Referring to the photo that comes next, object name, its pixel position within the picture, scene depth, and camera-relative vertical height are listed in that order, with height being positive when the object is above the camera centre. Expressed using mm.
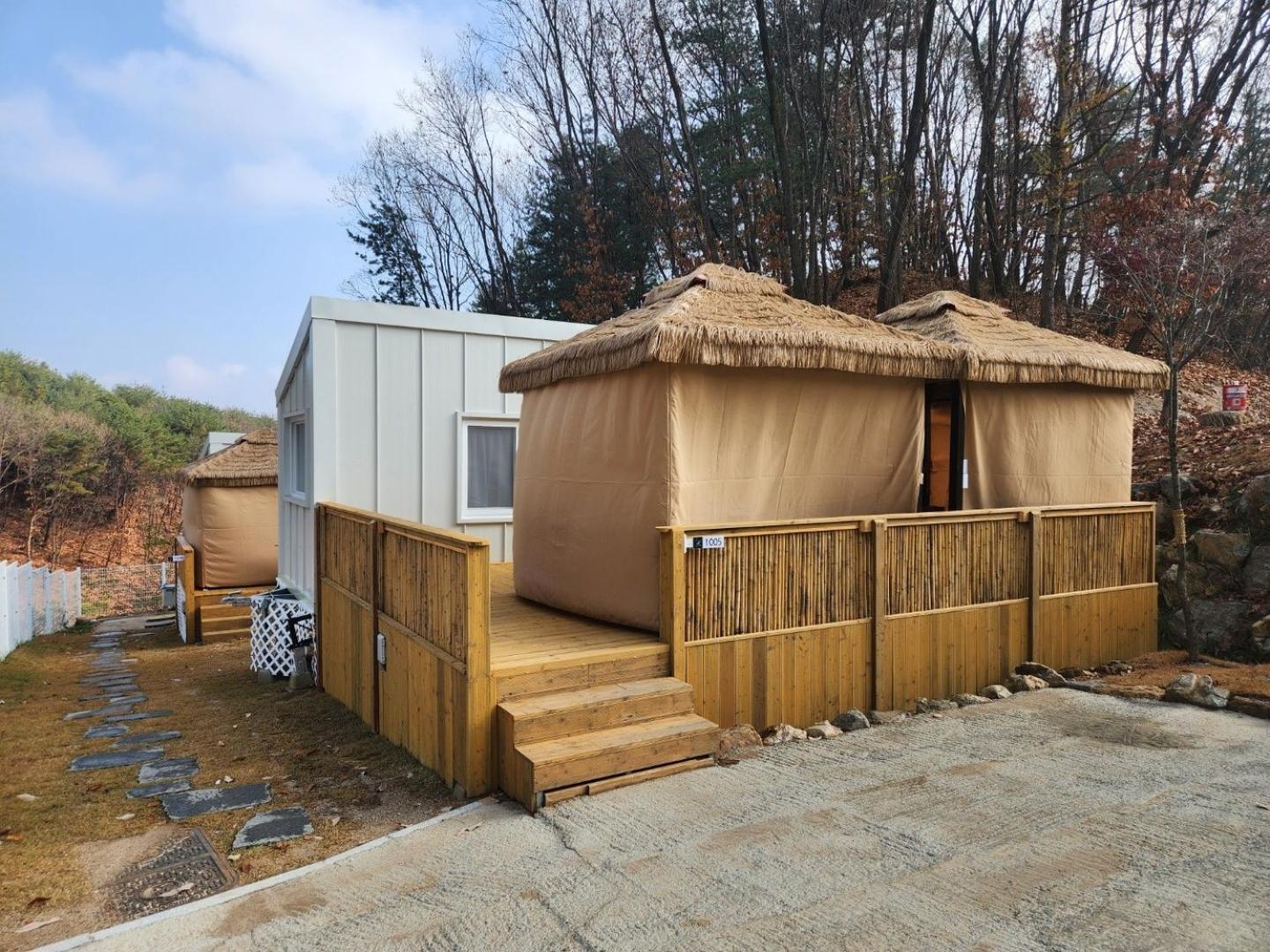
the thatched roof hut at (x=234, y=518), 12562 -925
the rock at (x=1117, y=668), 6219 -1661
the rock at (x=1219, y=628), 6523 -1429
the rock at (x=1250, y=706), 4758 -1517
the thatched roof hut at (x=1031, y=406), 6273 +473
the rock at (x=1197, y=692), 5008 -1509
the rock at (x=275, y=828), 3697 -1807
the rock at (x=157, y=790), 4500 -1929
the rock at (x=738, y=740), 4344 -1612
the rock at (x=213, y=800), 4160 -1878
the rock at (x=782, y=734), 4609 -1643
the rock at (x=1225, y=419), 10188 +570
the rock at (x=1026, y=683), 5586 -1598
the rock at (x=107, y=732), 6164 -2170
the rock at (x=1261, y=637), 6230 -1412
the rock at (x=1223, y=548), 7008 -793
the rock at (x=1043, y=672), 5746 -1578
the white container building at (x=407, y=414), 6898 +453
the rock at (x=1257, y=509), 6989 -426
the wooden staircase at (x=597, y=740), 3666 -1399
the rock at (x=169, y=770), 4875 -1988
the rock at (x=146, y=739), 5836 -2123
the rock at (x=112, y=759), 5238 -2051
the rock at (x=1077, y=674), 6121 -1682
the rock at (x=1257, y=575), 6742 -989
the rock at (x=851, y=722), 4828 -1625
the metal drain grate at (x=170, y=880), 3066 -1750
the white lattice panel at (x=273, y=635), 8000 -1833
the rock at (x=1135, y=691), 5230 -1566
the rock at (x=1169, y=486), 7941 -247
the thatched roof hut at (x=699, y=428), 5039 +248
